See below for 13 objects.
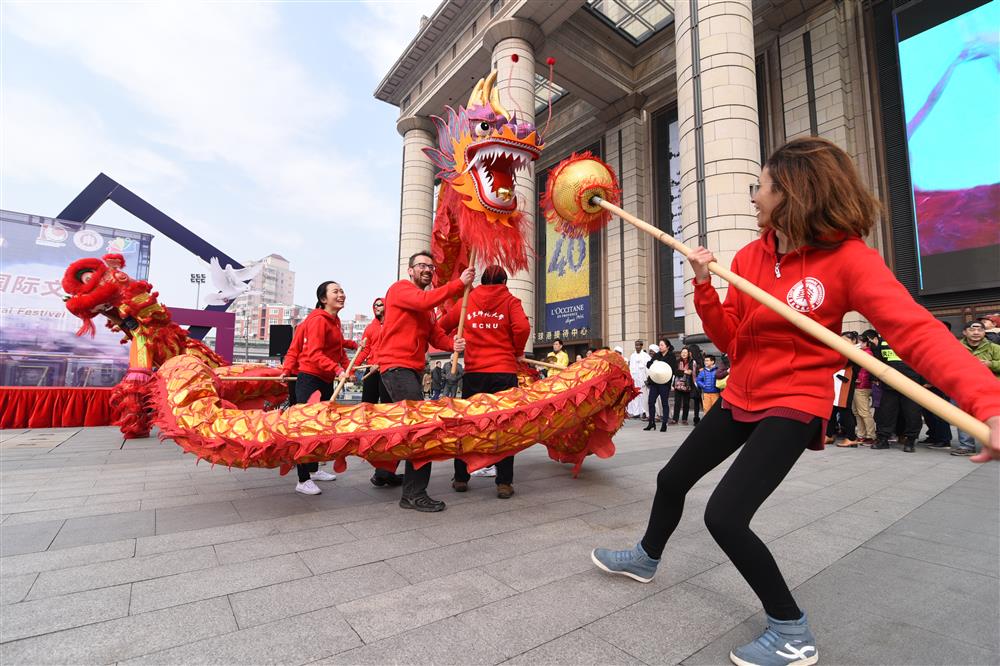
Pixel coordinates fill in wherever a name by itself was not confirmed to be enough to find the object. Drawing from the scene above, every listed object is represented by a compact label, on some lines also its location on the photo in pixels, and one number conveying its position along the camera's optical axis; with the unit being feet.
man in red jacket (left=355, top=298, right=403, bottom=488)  12.96
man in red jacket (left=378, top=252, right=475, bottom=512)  10.78
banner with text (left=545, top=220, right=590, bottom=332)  58.80
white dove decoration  42.70
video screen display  30.91
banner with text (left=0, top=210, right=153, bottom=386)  32.83
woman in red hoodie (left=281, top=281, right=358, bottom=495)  13.38
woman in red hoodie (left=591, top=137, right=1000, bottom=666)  4.67
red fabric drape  26.78
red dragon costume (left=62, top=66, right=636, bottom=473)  9.49
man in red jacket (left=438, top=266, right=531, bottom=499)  12.48
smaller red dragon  20.12
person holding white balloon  26.35
